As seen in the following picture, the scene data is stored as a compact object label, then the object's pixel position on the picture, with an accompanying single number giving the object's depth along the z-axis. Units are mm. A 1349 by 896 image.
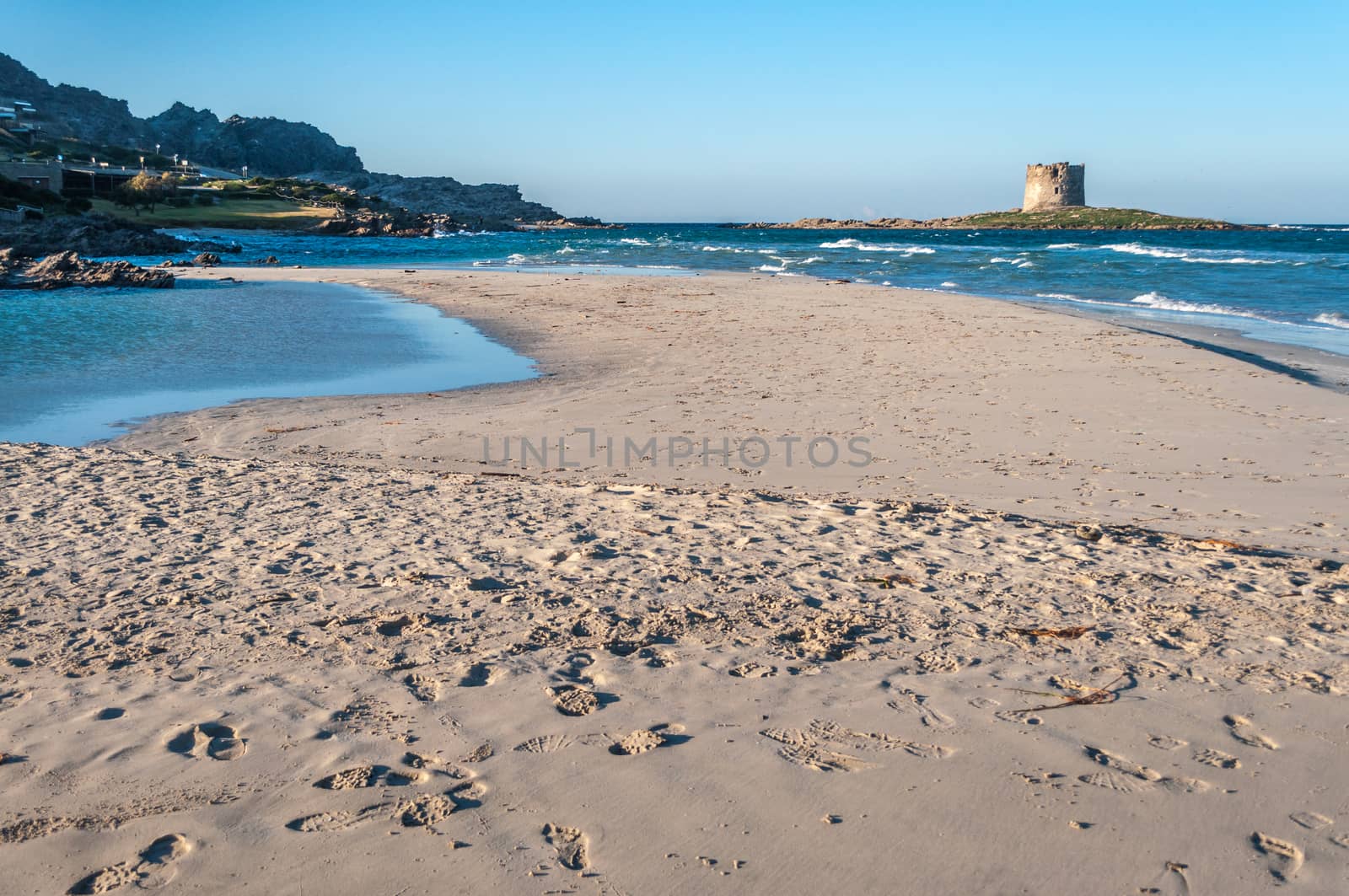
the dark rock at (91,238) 33188
